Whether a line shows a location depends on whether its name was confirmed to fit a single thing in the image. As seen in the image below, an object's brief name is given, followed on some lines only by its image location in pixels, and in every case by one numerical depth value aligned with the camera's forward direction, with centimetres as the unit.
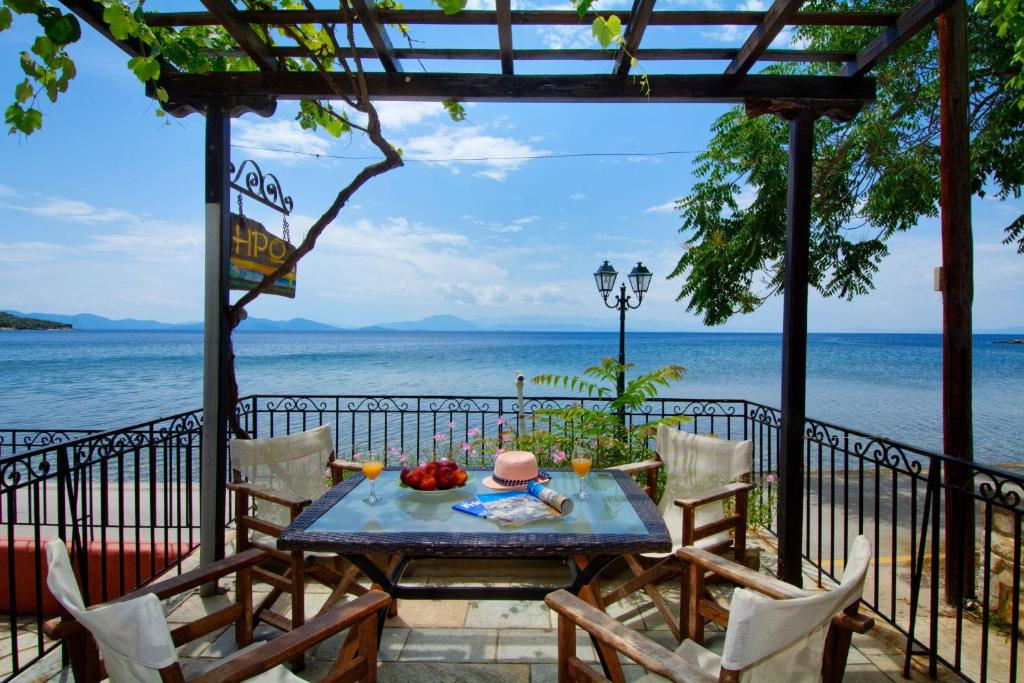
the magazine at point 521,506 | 212
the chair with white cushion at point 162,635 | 110
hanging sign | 298
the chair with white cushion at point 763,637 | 117
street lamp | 652
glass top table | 189
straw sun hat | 246
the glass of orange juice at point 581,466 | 242
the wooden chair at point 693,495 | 249
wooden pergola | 267
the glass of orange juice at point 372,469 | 237
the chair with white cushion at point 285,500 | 239
